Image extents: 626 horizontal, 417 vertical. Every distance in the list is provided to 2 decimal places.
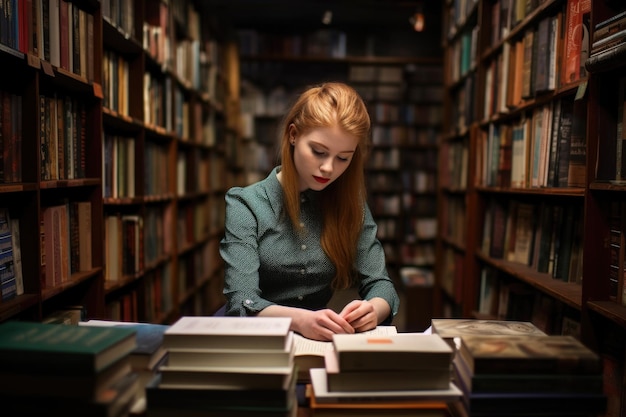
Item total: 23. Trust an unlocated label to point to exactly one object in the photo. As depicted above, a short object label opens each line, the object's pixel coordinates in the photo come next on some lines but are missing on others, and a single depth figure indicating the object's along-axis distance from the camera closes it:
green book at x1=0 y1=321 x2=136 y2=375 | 0.70
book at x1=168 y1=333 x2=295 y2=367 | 0.79
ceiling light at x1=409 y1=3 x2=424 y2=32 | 4.12
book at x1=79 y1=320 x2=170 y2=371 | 0.82
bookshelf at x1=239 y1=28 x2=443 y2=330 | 5.45
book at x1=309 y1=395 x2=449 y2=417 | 0.80
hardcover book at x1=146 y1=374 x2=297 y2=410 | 0.76
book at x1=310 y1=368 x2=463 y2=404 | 0.80
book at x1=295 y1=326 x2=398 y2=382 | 0.95
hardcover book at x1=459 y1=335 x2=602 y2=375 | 0.79
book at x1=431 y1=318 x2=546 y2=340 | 0.98
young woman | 1.31
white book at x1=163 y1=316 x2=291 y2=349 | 0.79
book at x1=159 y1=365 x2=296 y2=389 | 0.76
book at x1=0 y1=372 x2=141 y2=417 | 0.69
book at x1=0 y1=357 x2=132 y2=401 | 0.70
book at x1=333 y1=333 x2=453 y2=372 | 0.79
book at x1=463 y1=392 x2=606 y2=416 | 0.78
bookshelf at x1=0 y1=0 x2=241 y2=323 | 1.34
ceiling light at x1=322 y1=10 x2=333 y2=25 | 5.22
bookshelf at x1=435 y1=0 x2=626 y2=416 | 1.37
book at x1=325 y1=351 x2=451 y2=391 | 0.80
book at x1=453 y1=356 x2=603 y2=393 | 0.79
